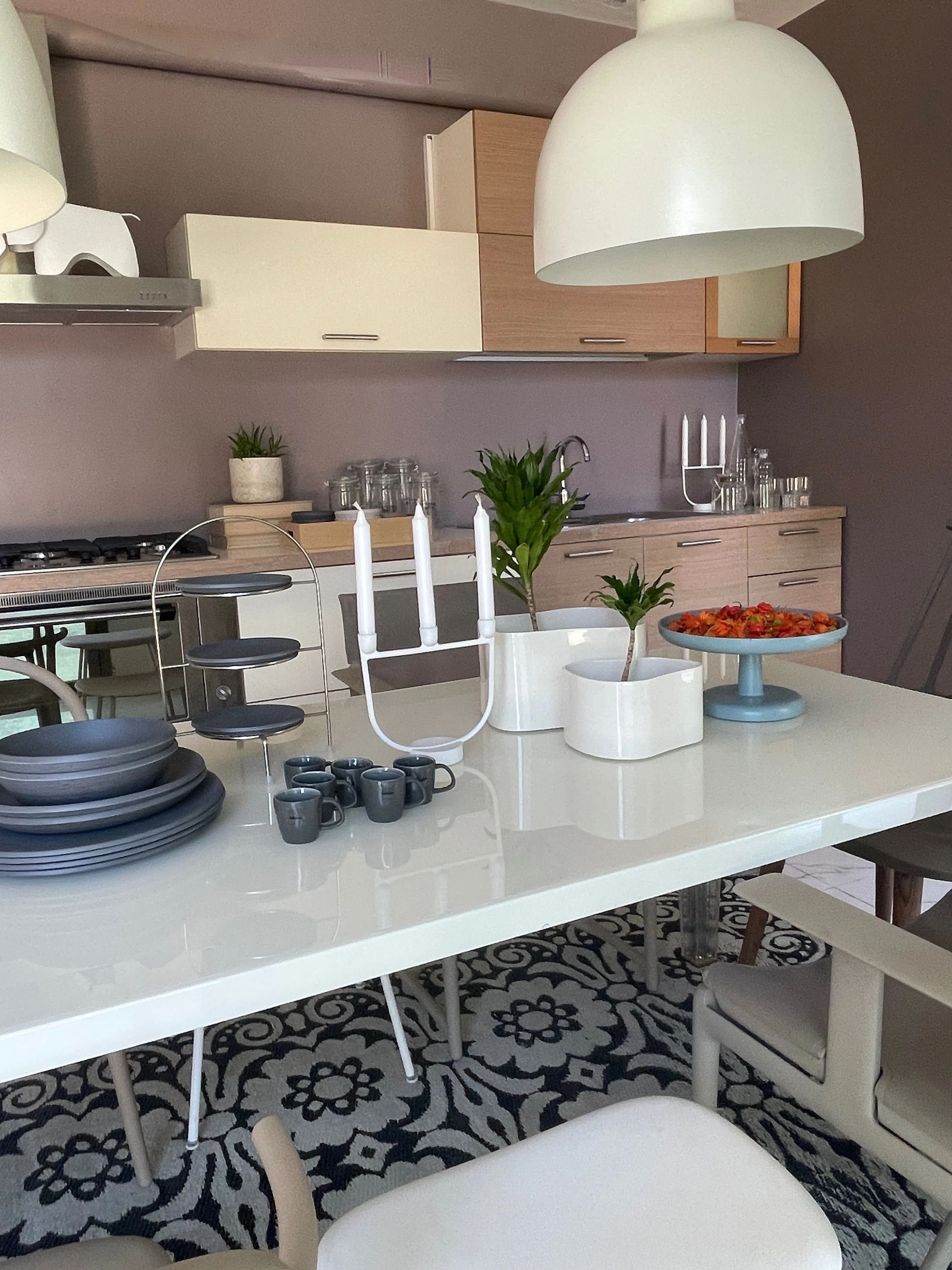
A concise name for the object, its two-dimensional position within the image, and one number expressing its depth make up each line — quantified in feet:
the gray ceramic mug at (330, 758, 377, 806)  4.05
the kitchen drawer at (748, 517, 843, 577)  12.70
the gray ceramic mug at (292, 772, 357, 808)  4.00
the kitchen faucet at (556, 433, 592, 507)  12.87
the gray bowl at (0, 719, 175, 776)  3.50
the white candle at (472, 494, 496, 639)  4.31
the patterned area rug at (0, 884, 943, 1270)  5.01
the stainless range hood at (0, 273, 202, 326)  9.06
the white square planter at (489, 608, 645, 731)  4.93
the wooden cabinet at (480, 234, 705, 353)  11.42
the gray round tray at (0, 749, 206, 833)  3.48
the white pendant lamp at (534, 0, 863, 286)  3.74
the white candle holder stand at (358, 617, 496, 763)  4.14
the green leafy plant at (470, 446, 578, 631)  4.98
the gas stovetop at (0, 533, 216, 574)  9.44
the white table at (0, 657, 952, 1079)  2.73
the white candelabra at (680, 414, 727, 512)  13.92
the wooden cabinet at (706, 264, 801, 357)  12.87
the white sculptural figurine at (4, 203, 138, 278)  9.25
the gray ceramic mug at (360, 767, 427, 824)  3.87
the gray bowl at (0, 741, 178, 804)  3.50
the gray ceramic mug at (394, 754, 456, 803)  4.07
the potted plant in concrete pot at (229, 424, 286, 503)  11.09
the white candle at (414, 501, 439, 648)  4.18
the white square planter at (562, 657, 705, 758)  4.46
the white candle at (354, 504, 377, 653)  4.07
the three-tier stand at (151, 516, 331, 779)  4.18
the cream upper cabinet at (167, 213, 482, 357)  10.09
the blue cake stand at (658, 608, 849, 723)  5.09
